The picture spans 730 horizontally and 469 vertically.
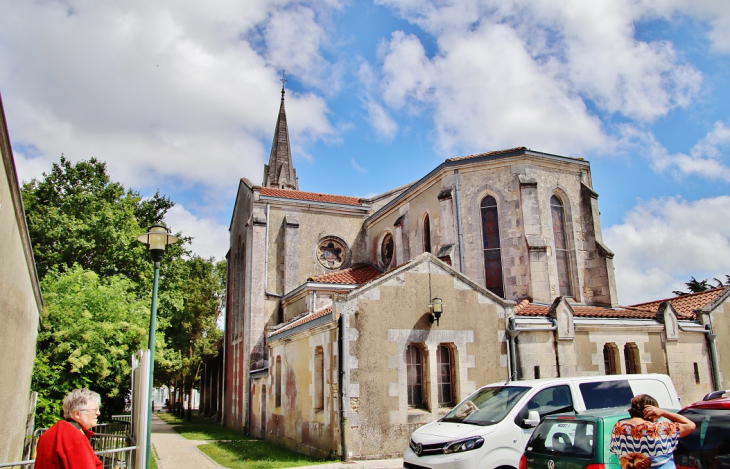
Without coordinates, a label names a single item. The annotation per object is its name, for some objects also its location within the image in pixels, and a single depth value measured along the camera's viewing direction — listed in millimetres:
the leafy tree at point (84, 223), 25562
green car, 6141
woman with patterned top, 5219
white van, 8305
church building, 13430
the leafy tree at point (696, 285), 40094
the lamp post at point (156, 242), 10164
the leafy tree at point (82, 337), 15562
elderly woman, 4156
